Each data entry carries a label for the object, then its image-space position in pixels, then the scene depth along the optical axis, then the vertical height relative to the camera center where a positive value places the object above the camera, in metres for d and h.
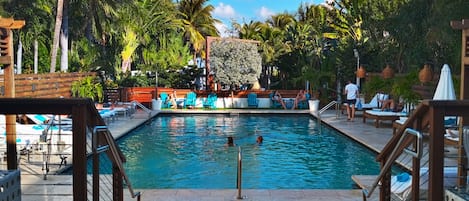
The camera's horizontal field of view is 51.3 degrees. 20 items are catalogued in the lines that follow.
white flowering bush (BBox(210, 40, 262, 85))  22.47 +1.28
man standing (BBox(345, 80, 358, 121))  16.98 -0.27
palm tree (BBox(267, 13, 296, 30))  34.19 +4.76
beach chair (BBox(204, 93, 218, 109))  21.73 -0.64
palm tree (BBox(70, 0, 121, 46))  22.83 +3.58
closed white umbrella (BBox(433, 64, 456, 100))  9.94 +0.03
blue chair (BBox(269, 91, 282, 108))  22.12 -0.73
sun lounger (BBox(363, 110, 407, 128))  14.11 -0.80
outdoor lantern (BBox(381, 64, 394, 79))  16.52 +0.52
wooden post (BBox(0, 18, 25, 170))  7.79 +0.61
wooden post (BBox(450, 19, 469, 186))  5.75 +0.37
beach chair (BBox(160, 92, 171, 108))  21.78 -0.65
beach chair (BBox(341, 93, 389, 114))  17.09 -0.52
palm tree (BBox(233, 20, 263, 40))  31.95 +4.02
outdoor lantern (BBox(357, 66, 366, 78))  18.16 +0.57
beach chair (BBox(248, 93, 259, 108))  21.98 -0.53
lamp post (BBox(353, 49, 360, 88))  20.46 +1.37
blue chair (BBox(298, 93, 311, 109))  21.65 -0.67
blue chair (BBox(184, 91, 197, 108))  21.45 -0.55
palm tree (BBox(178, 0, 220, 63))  35.25 +5.09
